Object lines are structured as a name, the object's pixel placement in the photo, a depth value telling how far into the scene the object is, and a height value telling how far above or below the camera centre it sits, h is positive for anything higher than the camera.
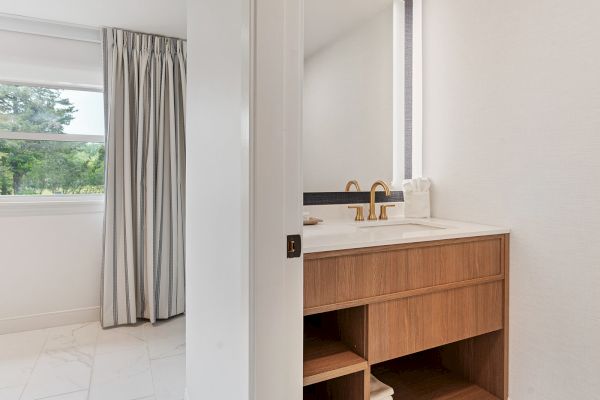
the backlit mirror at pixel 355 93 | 1.96 +0.59
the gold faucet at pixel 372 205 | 1.96 -0.04
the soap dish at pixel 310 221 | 1.76 -0.12
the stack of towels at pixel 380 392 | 1.39 -0.75
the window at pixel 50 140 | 2.82 +0.45
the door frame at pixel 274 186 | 0.91 +0.03
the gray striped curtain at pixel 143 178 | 2.83 +0.15
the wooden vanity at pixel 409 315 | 1.25 -0.47
